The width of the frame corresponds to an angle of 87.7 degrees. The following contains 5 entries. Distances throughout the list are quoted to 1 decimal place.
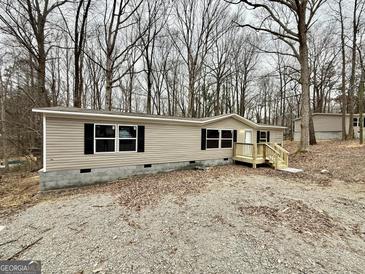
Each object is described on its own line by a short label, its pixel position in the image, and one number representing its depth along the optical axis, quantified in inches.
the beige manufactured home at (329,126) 926.4
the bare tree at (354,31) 679.7
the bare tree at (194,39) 745.0
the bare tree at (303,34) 468.6
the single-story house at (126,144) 276.8
